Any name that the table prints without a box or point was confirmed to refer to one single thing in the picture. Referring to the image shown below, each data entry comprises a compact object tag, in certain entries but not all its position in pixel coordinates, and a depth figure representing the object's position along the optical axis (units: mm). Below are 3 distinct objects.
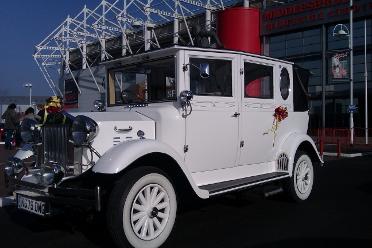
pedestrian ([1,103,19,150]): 16188
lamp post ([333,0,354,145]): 20809
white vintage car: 4688
